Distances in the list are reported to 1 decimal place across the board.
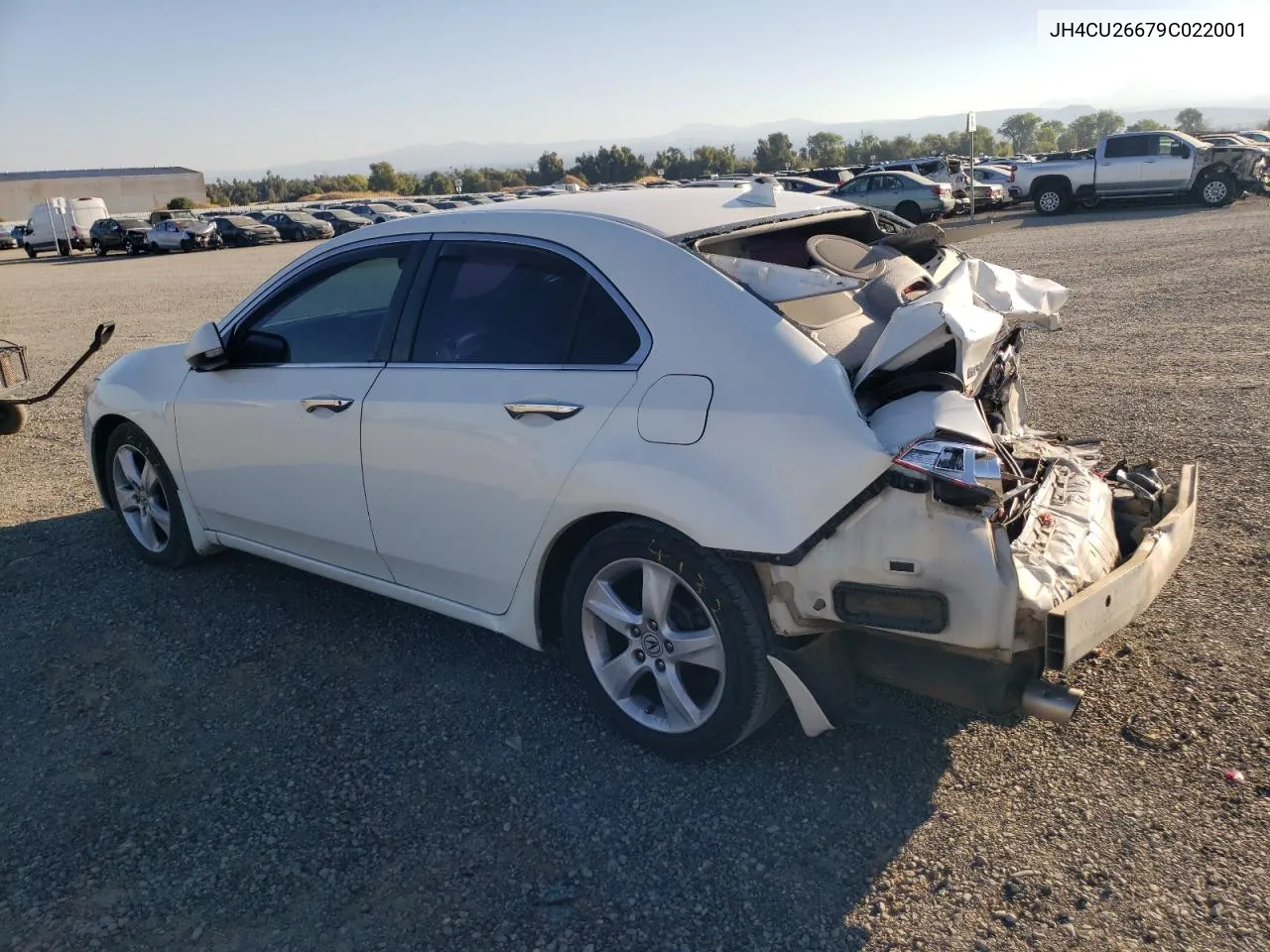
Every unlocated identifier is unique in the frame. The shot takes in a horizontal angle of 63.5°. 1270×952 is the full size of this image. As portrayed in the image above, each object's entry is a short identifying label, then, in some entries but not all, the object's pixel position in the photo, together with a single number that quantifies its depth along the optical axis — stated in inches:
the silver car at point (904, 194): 1085.1
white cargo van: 1638.8
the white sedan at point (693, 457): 112.0
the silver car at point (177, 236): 1536.7
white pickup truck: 976.9
